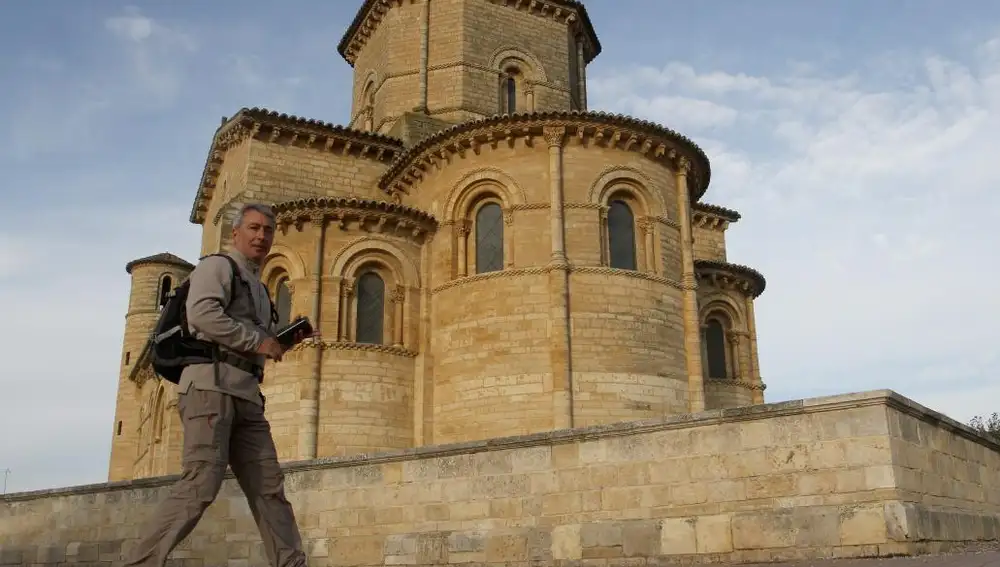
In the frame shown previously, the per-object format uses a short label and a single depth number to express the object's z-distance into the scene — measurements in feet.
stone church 52.34
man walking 12.77
